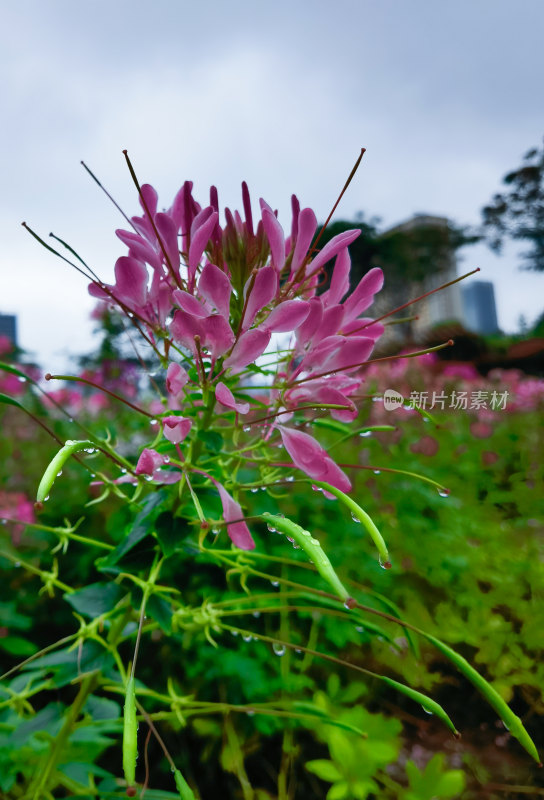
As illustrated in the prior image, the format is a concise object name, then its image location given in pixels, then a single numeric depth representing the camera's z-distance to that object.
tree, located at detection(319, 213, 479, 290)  12.02
